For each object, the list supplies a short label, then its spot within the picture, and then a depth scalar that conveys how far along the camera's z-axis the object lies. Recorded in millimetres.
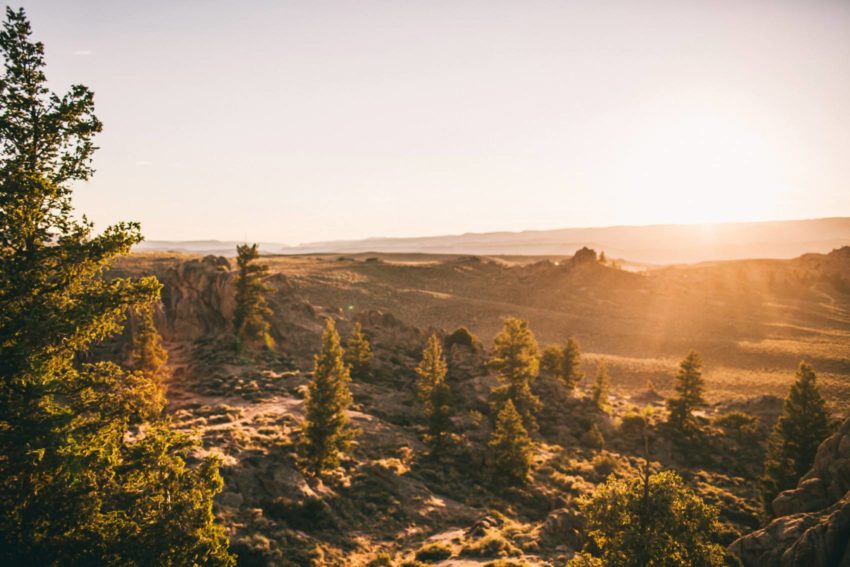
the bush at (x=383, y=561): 21355
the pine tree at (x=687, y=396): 46562
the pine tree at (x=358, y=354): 48812
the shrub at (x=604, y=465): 37500
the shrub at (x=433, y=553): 22055
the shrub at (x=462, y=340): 57594
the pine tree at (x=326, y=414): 27438
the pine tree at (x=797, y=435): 30594
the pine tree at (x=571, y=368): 57625
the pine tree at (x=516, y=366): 41688
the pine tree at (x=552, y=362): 58156
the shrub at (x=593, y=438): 43531
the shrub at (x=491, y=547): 21781
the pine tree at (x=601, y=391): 51606
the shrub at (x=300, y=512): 22641
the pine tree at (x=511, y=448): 33438
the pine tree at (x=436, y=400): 35500
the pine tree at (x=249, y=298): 45219
